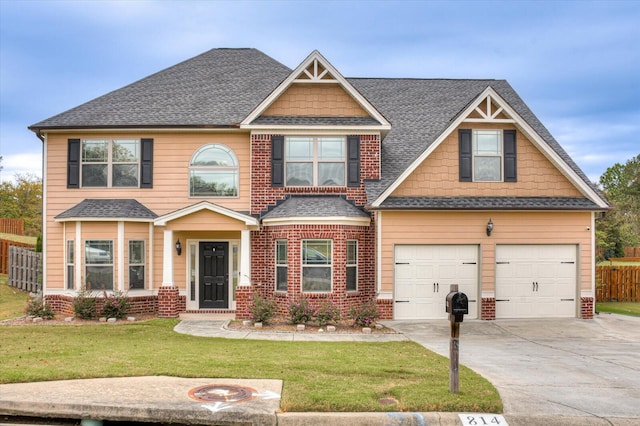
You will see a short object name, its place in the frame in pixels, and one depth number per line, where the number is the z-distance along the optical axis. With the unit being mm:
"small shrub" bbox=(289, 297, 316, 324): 15023
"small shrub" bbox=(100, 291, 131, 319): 16078
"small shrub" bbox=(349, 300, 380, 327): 14695
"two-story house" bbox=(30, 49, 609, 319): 16359
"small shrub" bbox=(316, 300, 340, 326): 14789
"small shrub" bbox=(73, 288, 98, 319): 15875
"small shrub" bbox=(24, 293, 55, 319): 15938
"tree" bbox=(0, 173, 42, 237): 45812
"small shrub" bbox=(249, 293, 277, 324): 15016
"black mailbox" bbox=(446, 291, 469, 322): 7570
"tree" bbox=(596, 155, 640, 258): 44750
